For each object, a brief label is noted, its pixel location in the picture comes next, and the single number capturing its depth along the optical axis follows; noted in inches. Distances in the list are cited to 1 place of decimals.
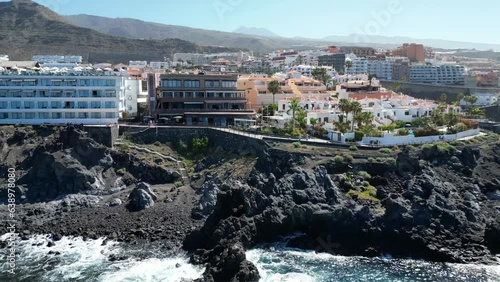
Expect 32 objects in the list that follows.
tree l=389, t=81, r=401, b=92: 4402.1
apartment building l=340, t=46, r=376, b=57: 6848.4
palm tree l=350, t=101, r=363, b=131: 2491.4
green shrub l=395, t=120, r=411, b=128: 2763.3
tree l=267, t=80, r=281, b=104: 3065.9
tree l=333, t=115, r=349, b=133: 2445.5
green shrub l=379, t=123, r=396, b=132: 2539.4
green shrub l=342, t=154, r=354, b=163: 2118.5
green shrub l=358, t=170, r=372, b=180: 2056.5
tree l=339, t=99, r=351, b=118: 2503.7
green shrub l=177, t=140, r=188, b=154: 2534.4
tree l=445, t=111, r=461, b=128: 2659.9
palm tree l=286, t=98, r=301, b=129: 2572.8
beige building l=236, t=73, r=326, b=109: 3284.9
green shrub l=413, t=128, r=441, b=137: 2426.2
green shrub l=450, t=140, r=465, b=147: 2334.9
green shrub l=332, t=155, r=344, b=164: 2097.4
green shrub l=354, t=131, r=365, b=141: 2361.0
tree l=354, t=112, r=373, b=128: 2484.0
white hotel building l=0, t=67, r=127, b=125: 2674.7
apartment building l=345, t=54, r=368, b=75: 5812.0
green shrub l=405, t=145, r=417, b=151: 2257.6
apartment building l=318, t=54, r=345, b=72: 5920.3
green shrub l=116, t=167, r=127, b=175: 2300.7
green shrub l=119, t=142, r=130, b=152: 2463.1
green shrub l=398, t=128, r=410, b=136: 2413.6
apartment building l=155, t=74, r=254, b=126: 2783.0
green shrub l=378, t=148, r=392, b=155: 2220.7
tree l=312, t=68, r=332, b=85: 4404.0
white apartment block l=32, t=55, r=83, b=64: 4446.1
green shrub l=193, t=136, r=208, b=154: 2500.0
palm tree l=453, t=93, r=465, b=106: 3843.5
